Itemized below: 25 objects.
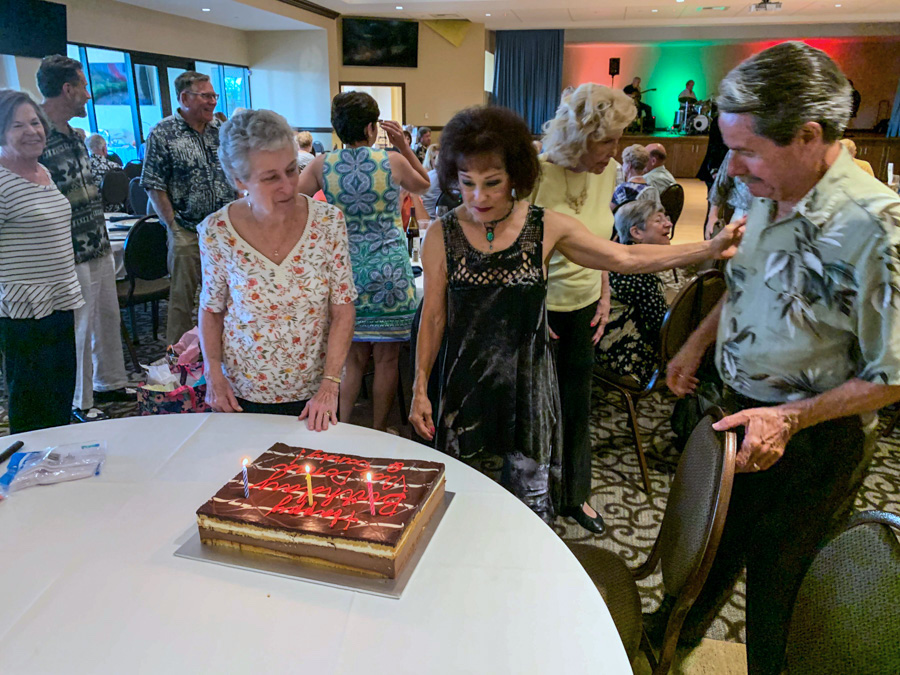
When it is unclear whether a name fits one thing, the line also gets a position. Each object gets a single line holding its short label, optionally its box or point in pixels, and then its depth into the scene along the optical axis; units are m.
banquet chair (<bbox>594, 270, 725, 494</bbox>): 2.44
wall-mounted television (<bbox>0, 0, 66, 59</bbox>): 6.21
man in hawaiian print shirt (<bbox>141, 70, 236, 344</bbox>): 3.63
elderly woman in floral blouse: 1.72
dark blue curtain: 14.42
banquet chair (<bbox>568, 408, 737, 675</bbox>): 1.13
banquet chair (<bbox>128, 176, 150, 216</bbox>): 5.67
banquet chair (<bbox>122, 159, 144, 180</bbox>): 7.40
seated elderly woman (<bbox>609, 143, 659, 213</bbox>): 4.11
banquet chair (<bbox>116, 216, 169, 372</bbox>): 3.91
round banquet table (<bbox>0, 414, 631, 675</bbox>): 0.91
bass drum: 14.28
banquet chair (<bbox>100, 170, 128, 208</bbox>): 6.01
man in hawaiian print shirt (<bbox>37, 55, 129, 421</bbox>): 3.07
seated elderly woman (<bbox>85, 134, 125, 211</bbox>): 6.34
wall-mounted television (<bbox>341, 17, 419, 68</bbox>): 12.34
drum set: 14.31
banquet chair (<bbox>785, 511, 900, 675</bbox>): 0.94
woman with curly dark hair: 1.69
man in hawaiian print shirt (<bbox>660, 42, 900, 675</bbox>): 1.18
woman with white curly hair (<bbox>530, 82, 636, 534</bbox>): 2.12
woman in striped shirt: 2.32
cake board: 1.03
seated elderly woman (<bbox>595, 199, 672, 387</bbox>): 2.75
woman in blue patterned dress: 2.65
